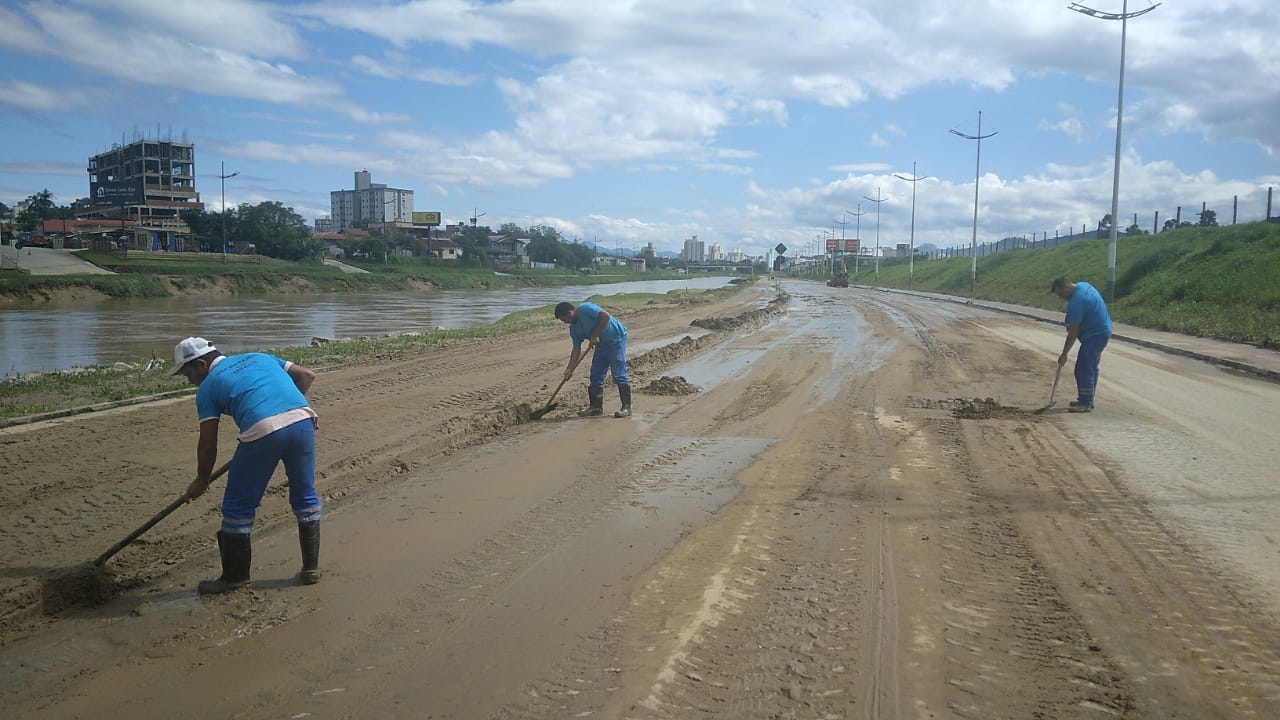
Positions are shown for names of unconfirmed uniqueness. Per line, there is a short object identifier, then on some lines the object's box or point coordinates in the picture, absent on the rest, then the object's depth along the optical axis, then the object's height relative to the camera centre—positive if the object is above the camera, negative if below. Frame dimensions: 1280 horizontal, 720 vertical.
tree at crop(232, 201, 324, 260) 77.81 +4.15
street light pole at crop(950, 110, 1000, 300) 43.14 +2.10
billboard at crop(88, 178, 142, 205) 105.81 +11.43
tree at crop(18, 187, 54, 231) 94.62 +7.52
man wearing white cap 4.39 -0.85
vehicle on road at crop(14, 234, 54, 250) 73.88 +3.08
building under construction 98.81 +11.99
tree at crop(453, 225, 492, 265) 103.19 +5.47
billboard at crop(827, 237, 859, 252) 120.69 +6.75
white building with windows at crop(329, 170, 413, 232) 181.50 +17.92
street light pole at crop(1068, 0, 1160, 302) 25.09 +3.67
